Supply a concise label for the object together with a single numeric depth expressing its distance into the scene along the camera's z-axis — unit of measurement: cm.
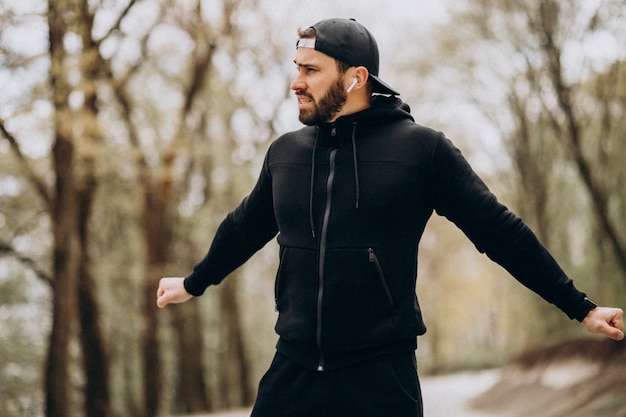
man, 286
